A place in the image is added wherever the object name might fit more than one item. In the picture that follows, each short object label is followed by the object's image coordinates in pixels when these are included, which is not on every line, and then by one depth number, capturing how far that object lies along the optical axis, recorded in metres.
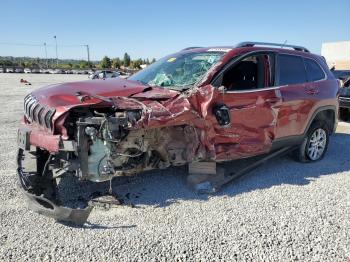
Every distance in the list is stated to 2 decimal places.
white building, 53.56
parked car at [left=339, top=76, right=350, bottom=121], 10.32
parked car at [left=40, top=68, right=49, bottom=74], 67.76
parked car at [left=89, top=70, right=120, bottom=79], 27.86
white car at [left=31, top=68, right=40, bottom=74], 66.21
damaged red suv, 3.73
